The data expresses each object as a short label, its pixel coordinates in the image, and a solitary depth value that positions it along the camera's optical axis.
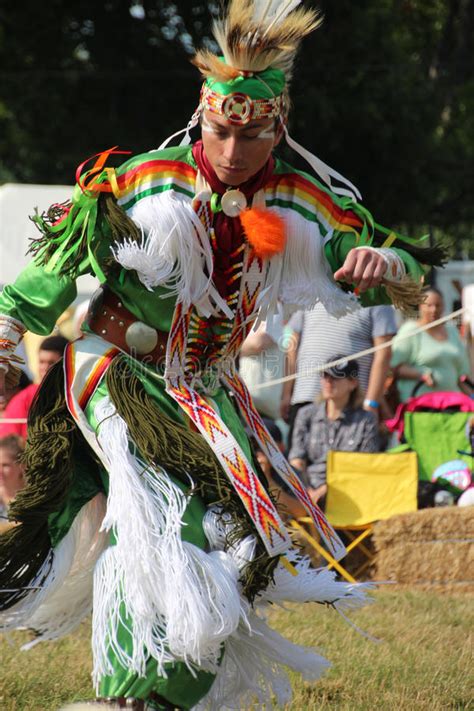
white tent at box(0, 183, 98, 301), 19.87
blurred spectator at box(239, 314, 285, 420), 14.26
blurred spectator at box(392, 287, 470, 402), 15.84
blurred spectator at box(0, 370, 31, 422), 14.51
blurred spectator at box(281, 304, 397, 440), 14.73
